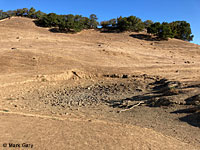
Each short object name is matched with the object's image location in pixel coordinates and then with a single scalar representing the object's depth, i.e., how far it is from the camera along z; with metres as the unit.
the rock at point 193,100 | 6.19
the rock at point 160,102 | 6.69
